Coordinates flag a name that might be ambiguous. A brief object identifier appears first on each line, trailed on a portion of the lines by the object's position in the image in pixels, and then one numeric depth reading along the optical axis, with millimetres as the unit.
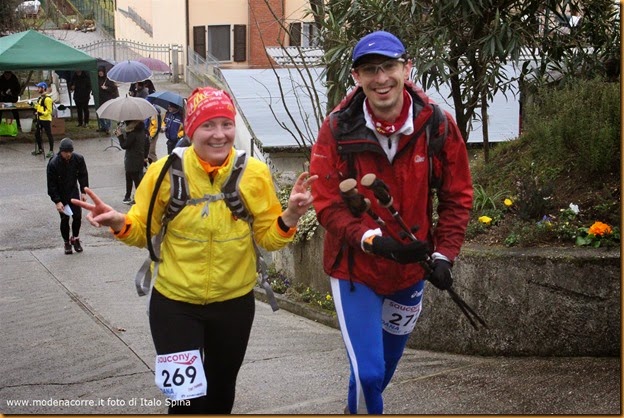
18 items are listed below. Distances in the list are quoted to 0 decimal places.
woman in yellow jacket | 4801
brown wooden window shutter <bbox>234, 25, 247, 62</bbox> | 34969
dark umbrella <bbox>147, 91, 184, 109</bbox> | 18312
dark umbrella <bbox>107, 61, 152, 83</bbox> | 22250
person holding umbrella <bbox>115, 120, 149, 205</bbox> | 16141
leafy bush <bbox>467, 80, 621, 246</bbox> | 7430
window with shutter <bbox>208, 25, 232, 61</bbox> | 34562
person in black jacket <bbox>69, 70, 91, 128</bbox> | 24922
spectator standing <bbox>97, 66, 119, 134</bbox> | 24469
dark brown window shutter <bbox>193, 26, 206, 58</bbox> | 34188
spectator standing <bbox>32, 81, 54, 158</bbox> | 21516
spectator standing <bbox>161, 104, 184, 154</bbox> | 15953
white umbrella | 16609
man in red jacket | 4922
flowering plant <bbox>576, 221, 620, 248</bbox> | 7074
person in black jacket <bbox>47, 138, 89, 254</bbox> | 12750
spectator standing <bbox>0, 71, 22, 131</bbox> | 24875
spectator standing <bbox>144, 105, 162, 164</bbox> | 17938
